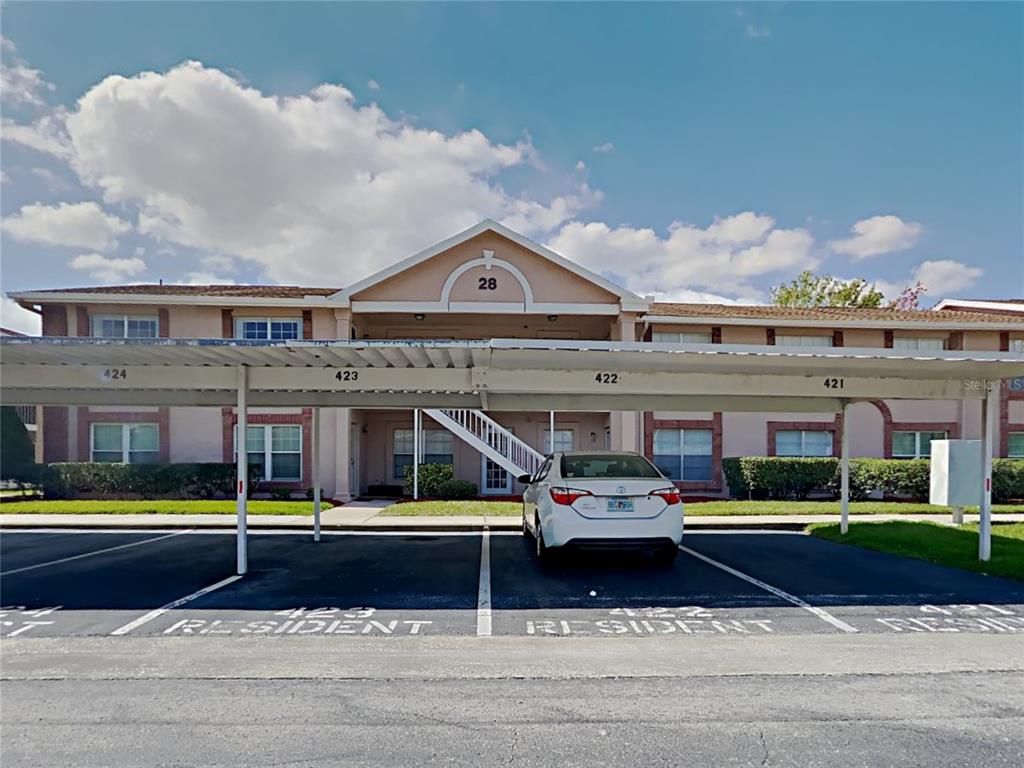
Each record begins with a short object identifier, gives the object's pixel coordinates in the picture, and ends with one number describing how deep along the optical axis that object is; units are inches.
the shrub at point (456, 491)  693.3
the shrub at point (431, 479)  698.2
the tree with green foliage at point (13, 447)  700.1
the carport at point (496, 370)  280.7
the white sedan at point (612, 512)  304.3
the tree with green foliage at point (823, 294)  1540.4
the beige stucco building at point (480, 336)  696.4
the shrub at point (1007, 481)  669.3
